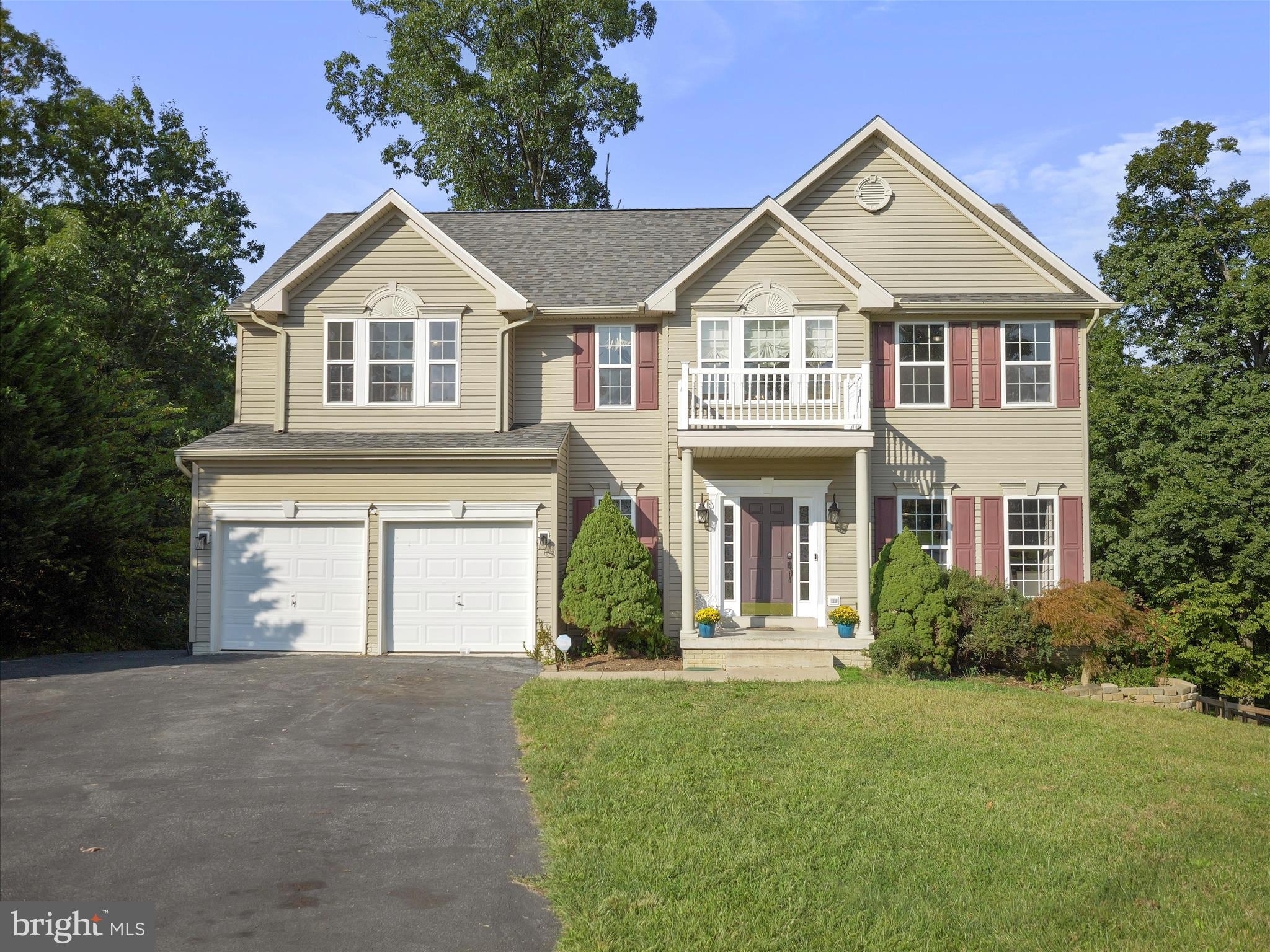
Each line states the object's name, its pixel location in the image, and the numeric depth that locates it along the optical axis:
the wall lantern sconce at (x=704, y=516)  16.23
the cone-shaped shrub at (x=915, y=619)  13.91
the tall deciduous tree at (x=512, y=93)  29.12
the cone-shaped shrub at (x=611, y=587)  14.39
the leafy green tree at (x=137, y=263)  20.34
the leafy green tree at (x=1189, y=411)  20.91
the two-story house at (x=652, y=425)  15.08
